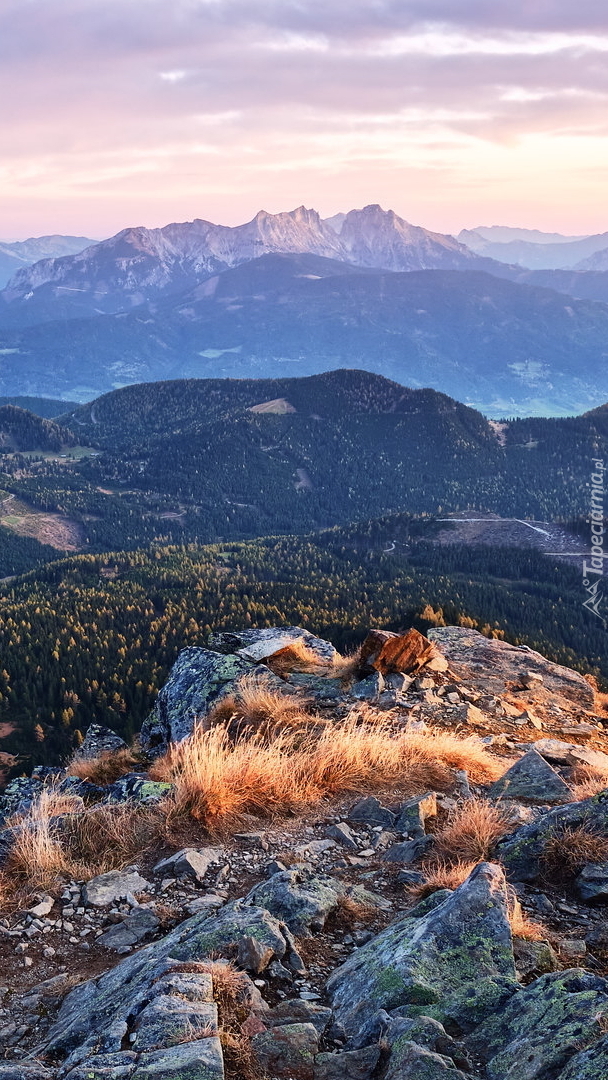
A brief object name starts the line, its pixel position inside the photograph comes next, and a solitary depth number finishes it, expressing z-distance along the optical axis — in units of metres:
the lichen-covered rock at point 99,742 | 32.72
